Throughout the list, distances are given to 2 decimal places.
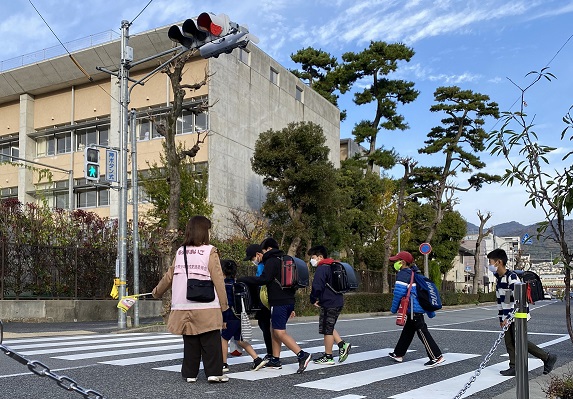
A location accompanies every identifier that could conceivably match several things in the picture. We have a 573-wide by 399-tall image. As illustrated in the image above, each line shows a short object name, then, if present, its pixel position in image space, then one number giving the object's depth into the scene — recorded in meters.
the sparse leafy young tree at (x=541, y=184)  5.20
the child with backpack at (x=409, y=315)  8.82
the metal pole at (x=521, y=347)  4.79
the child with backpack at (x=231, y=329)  8.17
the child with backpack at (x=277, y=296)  7.93
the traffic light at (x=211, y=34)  9.95
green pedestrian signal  16.52
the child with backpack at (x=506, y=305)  8.05
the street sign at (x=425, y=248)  32.75
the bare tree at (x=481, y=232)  53.16
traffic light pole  16.30
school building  34.41
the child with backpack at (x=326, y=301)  8.53
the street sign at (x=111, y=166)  16.86
